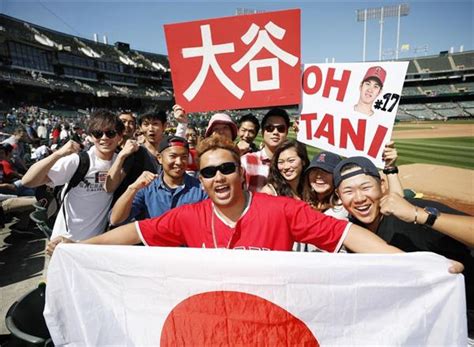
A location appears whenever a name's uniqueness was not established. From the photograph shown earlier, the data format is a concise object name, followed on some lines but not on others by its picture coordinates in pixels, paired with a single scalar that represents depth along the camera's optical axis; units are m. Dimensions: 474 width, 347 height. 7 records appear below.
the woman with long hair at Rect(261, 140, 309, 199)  2.93
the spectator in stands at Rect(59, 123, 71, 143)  13.19
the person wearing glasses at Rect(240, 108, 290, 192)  3.46
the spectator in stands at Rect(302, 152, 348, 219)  2.68
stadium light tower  48.34
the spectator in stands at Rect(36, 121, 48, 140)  17.07
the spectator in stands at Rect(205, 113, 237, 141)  3.80
